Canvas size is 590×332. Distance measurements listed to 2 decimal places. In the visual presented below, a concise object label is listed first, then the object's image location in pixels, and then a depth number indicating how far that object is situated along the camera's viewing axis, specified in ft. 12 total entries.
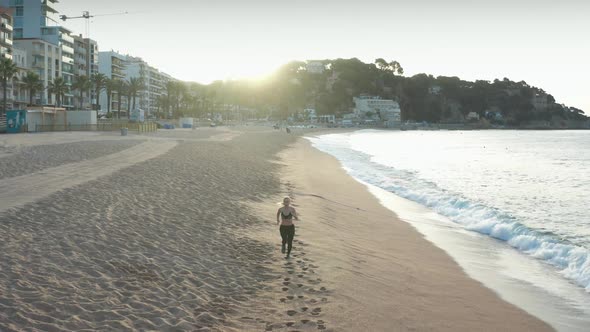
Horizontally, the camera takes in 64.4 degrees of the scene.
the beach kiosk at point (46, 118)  177.37
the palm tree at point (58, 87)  282.03
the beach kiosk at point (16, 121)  172.86
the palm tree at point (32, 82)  245.65
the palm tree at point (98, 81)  319.47
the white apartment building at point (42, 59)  296.30
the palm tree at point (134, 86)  363.97
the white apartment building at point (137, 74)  441.27
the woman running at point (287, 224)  30.89
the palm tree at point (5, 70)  216.74
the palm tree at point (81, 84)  302.25
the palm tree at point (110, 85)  339.36
